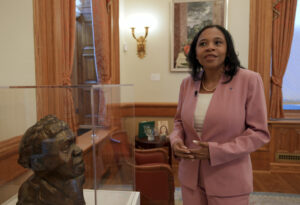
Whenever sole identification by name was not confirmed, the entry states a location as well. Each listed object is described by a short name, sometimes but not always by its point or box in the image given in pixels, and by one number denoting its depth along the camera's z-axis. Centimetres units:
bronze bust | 85
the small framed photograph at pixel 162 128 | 395
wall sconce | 416
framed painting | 403
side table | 347
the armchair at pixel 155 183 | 230
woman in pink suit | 127
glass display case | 89
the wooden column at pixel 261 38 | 387
